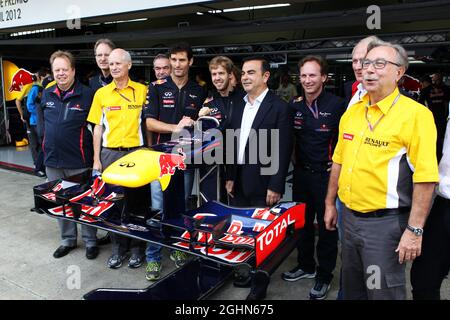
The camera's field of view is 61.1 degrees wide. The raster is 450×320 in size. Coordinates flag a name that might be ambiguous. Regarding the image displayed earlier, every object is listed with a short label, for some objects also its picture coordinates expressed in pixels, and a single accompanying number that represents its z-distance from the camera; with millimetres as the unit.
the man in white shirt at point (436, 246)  1722
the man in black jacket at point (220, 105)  2639
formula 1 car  2008
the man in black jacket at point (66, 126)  3100
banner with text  4008
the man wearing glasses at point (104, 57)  3113
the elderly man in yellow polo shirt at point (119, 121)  2969
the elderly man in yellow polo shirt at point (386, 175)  1605
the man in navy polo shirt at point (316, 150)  2414
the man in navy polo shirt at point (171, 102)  2840
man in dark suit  2461
